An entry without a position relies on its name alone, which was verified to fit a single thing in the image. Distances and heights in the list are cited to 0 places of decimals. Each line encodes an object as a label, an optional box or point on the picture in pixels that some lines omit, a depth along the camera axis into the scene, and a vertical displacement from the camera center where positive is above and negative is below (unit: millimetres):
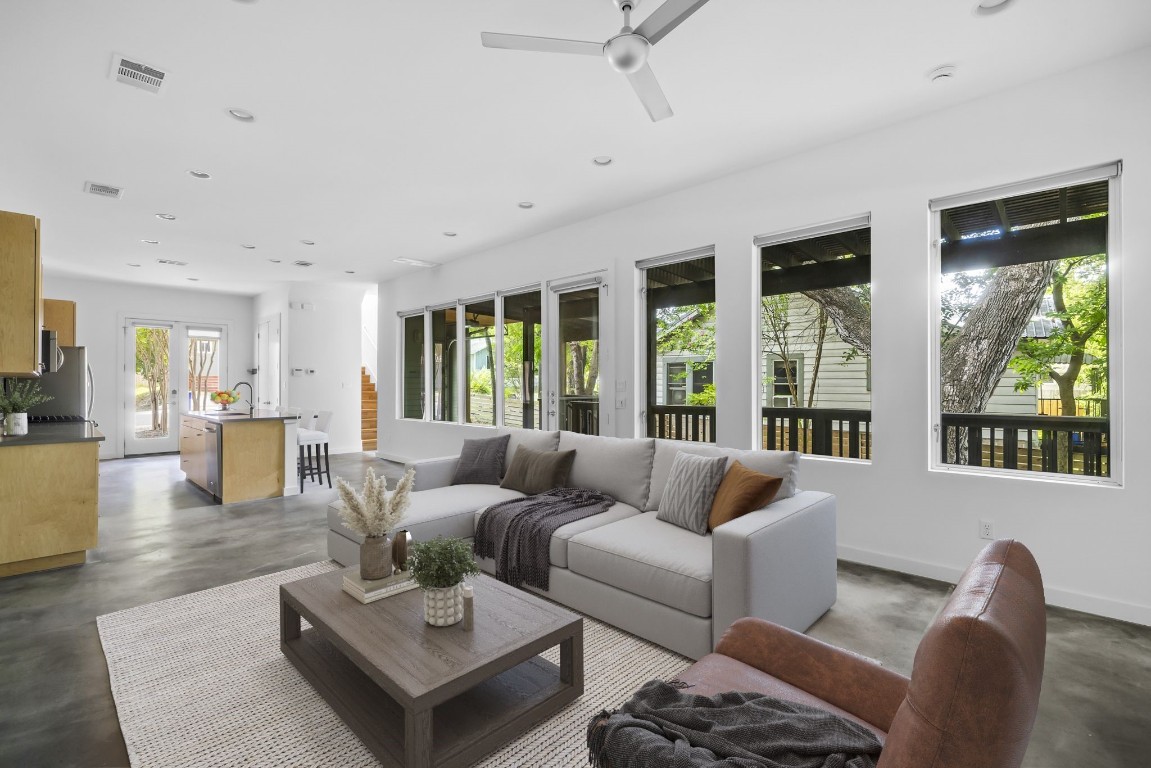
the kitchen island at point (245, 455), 5477 -675
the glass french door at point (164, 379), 9000 +192
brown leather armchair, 781 -428
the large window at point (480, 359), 6945 +396
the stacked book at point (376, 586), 2219 -814
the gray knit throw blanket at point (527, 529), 3027 -803
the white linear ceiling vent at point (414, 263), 7287 +1715
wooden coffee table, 1672 -898
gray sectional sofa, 2283 -788
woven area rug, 1843 -1203
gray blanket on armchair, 1140 -762
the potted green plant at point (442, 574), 1941 -656
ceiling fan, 2087 +1387
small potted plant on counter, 3977 -113
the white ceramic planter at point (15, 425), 3959 -249
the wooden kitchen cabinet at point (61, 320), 6176 +798
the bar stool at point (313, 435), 6293 -520
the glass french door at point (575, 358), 5559 +323
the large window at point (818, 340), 3928 +365
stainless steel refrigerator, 5645 +17
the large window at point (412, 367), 8115 +331
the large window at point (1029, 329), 3084 +348
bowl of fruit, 6469 -95
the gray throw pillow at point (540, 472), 3760 -576
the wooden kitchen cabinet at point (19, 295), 3117 +548
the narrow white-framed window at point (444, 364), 7570 +353
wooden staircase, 10188 -430
